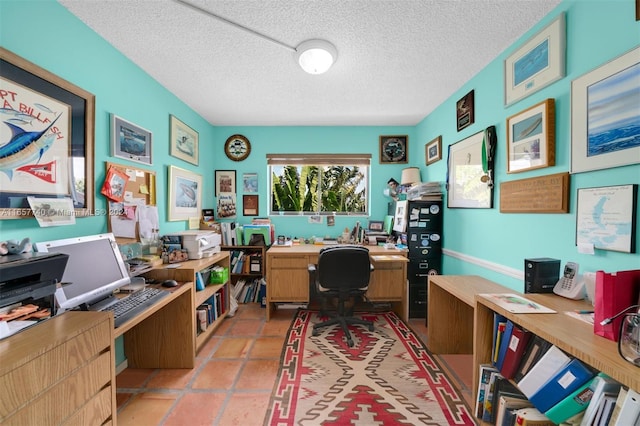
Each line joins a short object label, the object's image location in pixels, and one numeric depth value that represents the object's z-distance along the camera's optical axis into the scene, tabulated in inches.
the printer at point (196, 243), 93.8
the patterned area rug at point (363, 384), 63.1
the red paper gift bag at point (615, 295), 38.4
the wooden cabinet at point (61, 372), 31.5
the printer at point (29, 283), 37.9
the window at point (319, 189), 150.3
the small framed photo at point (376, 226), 141.6
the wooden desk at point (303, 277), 117.2
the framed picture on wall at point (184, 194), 104.3
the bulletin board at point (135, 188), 73.8
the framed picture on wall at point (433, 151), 117.9
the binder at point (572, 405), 39.1
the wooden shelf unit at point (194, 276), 81.0
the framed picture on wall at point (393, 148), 145.4
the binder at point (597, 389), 35.9
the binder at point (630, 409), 30.8
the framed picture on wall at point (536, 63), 59.9
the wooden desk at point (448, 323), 89.9
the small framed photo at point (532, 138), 62.2
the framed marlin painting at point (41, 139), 49.4
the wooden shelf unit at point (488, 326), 34.1
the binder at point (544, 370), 42.8
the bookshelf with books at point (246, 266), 133.8
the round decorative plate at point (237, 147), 145.3
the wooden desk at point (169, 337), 80.7
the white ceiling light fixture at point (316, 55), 72.4
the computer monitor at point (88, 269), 51.8
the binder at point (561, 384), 39.8
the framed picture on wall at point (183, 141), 105.5
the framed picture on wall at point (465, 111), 94.8
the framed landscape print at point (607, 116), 45.9
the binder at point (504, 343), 54.1
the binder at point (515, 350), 51.1
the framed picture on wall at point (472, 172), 84.9
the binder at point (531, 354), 48.5
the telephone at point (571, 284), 54.8
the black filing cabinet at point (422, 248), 115.7
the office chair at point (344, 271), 96.3
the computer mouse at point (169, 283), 75.8
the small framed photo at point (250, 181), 145.6
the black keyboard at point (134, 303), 54.8
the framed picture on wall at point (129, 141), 75.2
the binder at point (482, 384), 57.9
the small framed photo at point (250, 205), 146.1
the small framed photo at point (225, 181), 145.4
